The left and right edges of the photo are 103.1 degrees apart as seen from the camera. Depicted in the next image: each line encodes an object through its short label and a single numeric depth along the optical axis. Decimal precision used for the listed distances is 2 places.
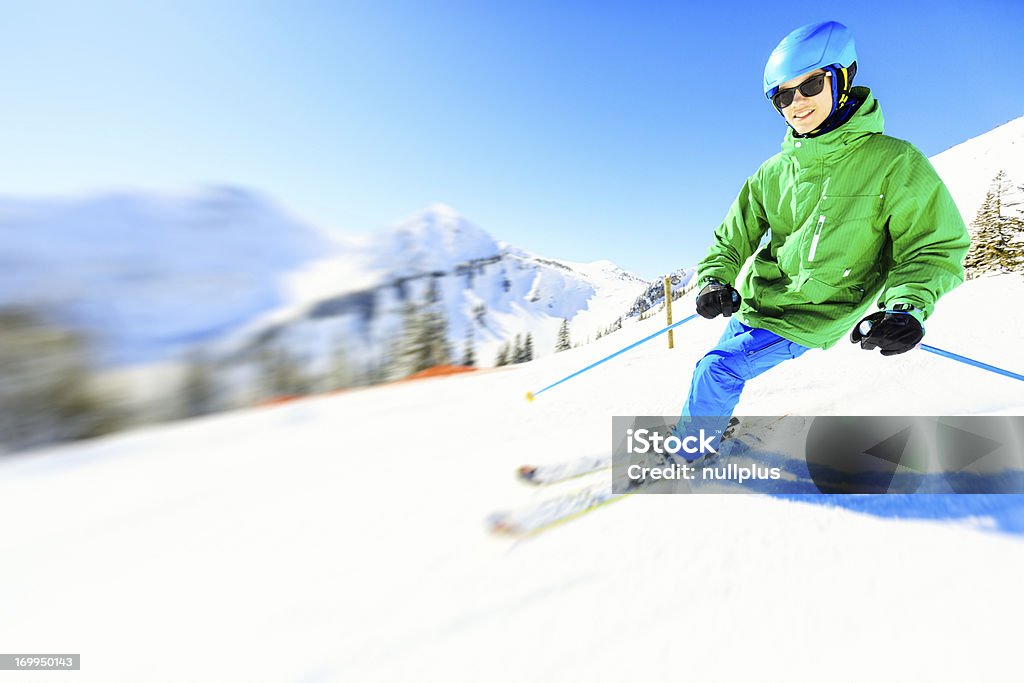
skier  1.63
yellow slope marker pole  8.05
